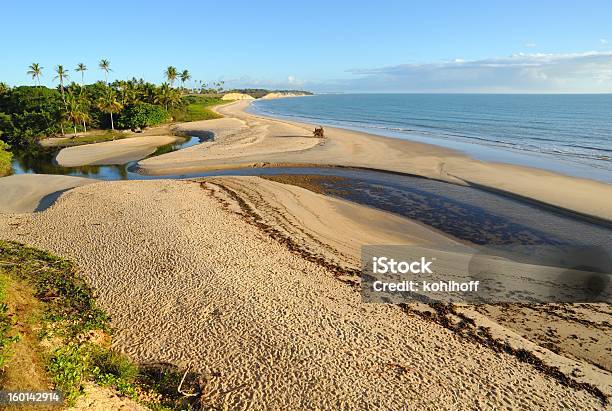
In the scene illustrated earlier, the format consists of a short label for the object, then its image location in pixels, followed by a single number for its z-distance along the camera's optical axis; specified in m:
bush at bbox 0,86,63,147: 56.16
